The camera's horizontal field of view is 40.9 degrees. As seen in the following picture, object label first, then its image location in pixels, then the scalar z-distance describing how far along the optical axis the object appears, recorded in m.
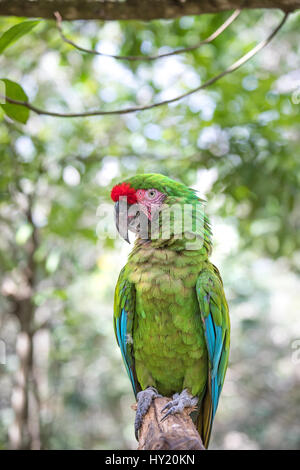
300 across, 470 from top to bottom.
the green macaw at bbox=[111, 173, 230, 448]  1.23
